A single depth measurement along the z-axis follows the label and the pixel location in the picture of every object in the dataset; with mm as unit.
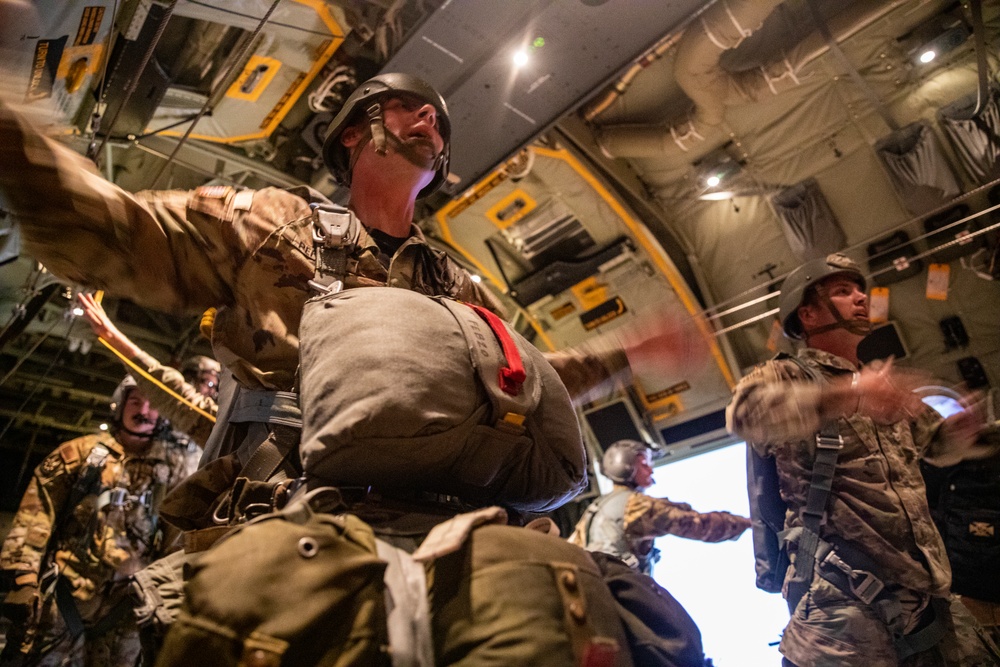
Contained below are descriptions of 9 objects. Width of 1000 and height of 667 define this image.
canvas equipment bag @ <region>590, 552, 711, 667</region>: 984
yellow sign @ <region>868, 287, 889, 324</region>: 4723
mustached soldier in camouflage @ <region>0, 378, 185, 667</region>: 4047
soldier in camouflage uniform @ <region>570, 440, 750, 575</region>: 4918
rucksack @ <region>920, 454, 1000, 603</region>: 3434
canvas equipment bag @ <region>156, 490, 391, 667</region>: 774
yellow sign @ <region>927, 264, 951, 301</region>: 4434
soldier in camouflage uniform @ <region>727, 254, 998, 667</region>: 2412
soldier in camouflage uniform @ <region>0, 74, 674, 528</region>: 1253
